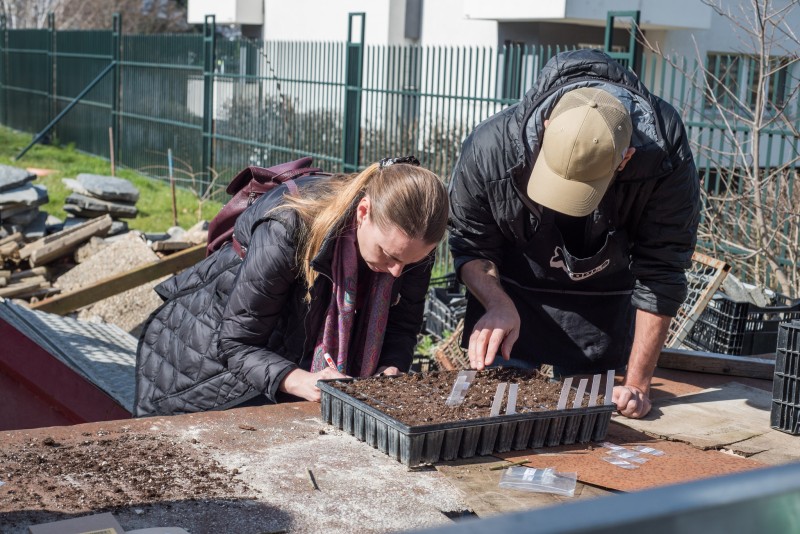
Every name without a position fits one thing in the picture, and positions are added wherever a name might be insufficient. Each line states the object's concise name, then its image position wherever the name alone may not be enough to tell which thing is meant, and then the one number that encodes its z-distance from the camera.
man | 2.76
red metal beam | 3.67
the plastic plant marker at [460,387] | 2.60
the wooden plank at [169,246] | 8.27
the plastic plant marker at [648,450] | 2.58
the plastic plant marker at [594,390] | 2.68
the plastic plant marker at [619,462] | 2.44
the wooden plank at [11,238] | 8.83
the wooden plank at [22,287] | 7.74
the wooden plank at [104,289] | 6.21
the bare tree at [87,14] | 28.81
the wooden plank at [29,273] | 8.35
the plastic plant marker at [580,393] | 2.64
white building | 9.06
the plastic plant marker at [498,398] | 2.50
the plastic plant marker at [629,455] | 2.50
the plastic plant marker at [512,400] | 2.51
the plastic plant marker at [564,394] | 2.61
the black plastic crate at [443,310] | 5.79
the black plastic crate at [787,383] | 2.76
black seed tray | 2.34
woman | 2.76
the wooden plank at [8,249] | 8.62
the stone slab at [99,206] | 10.62
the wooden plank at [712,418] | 2.78
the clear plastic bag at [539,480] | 2.24
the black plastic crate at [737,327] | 4.23
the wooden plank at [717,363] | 3.57
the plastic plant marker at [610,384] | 2.76
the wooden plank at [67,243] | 8.62
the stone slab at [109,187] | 10.91
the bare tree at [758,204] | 6.12
